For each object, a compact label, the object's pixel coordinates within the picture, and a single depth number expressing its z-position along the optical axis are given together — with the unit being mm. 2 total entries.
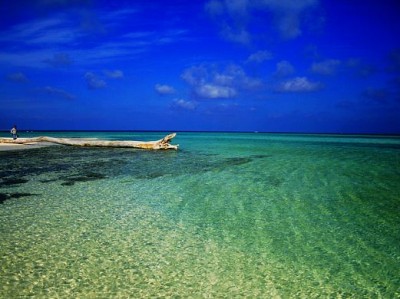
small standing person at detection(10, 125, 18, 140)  33162
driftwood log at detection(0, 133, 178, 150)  26719
